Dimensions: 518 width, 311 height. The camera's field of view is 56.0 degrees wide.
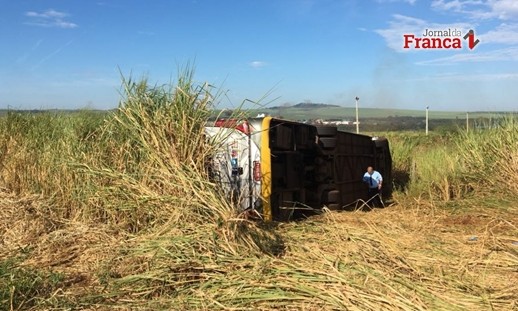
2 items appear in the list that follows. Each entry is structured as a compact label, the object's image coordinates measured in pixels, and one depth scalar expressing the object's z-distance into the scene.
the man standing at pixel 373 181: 12.72
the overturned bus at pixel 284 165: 6.81
